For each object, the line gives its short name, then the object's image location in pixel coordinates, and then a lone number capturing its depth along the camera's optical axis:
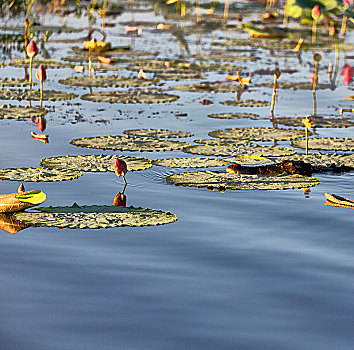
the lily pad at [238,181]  9.92
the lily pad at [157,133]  13.00
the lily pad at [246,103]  16.45
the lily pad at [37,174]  10.01
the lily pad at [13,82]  18.00
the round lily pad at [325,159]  11.08
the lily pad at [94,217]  8.20
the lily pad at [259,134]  12.97
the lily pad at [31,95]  16.44
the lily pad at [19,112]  14.51
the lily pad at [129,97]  16.53
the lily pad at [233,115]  15.01
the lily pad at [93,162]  10.64
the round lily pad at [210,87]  18.17
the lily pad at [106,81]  18.30
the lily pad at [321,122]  14.35
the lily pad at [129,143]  11.93
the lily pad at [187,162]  10.86
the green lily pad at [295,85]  18.83
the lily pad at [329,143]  12.22
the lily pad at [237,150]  11.67
